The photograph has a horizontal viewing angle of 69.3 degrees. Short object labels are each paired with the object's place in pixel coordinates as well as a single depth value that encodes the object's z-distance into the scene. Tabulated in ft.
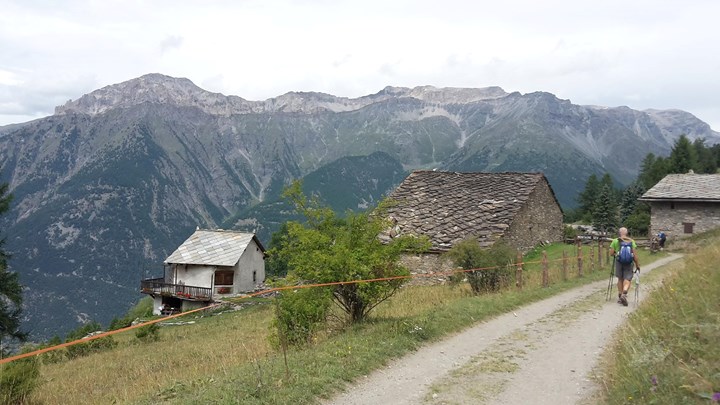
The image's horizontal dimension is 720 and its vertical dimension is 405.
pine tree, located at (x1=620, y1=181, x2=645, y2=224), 207.39
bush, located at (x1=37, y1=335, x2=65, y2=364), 72.50
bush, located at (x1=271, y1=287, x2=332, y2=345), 35.73
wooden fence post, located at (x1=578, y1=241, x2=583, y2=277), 69.51
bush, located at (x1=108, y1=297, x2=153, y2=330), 126.17
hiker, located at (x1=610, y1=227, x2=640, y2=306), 45.37
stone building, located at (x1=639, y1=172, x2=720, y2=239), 116.67
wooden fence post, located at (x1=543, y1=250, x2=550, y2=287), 60.18
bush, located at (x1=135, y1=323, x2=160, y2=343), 81.55
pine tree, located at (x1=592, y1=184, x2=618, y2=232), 188.96
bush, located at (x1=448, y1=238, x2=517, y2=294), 56.90
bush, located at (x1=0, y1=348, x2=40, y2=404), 33.24
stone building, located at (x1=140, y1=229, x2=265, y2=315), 174.70
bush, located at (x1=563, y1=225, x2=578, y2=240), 129.70
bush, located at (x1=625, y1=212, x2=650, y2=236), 160.35
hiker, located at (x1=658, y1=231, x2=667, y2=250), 113.34
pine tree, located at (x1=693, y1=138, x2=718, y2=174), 223.51
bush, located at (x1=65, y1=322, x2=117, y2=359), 75.15
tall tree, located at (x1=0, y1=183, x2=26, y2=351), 106.32
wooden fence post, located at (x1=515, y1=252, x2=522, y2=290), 57.16
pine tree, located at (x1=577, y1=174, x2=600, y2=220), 248.42
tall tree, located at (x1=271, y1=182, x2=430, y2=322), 36.98
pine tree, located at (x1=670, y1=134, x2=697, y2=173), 218.34
